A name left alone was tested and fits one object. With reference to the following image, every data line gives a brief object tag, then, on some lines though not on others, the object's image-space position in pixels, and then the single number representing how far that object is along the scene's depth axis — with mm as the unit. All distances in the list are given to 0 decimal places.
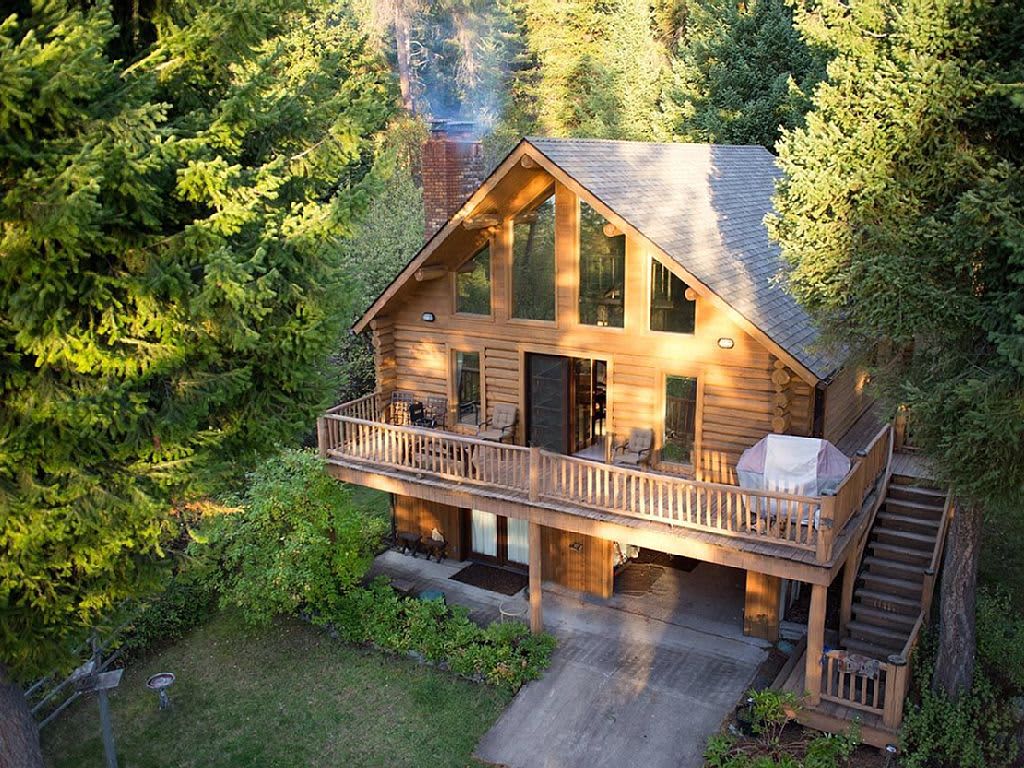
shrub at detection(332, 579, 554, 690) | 13594
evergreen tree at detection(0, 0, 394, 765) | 6980
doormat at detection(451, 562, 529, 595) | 16328
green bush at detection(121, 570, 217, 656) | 14844
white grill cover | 12289
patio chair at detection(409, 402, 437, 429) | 16719
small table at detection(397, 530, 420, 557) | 17672
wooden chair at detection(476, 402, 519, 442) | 15727
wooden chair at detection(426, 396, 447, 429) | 16766
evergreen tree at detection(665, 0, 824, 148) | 27203
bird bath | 13172
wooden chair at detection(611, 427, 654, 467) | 14352
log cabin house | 12281
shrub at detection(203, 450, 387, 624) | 14516
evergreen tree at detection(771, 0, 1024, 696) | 9453
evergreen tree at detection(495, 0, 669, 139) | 36062
